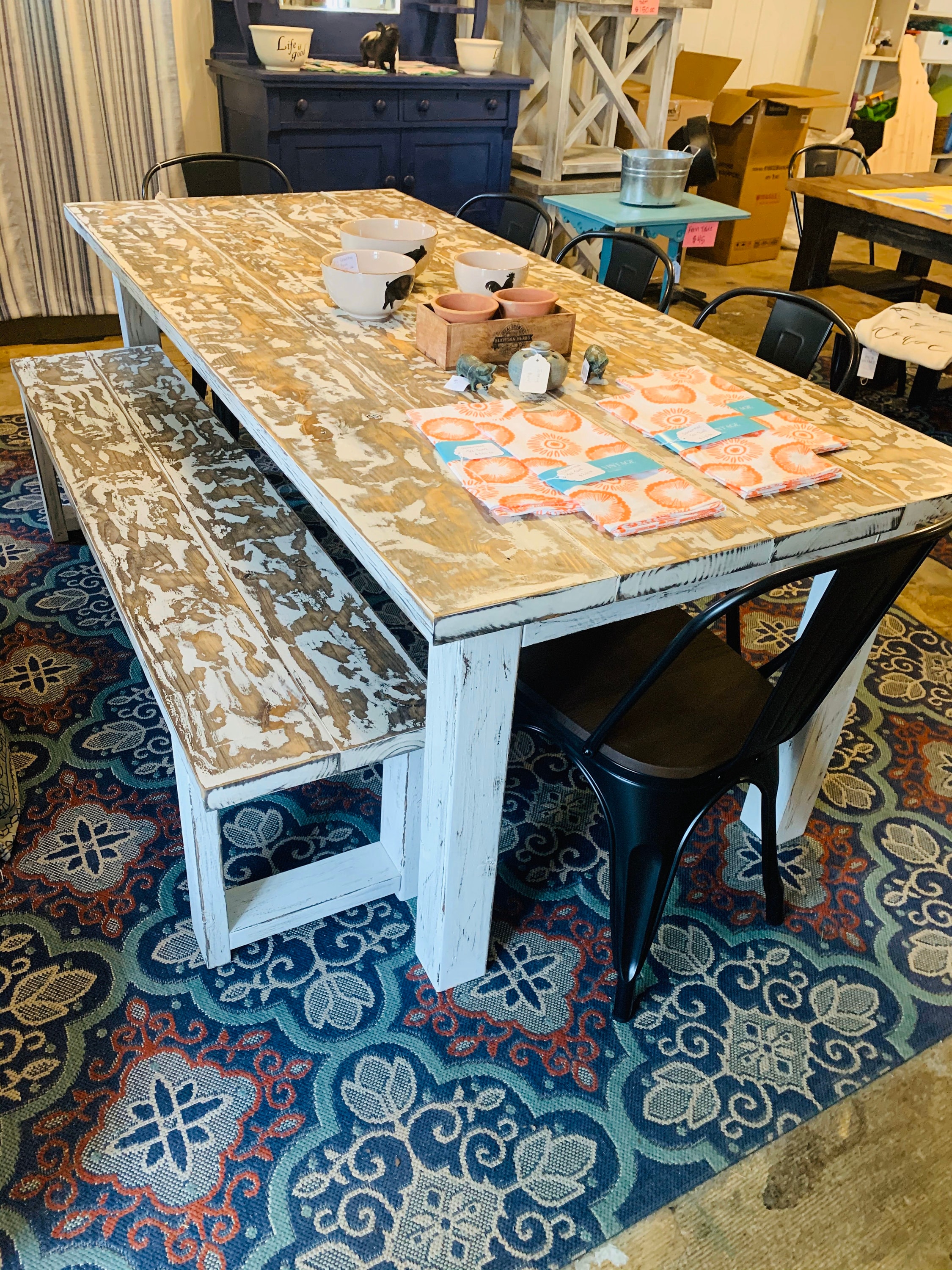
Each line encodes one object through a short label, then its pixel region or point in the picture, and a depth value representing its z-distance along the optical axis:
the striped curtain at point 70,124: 3.43
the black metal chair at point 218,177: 3.07
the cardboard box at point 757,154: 4.95
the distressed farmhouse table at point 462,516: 1.18
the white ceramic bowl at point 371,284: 1.86
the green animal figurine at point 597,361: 1.69
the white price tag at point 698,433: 1.51
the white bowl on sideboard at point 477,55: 3.78
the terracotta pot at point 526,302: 1.77
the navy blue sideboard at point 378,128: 3.47
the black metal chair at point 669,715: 1.26
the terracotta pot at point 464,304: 1.79
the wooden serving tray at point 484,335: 1.70
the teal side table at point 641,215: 3.51
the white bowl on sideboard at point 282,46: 3.37
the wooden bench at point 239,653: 1.36
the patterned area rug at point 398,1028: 1.28
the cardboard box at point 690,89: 4.74
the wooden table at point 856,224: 3.22
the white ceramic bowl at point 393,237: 2.04
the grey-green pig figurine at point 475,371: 1.61
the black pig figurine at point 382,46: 3.60
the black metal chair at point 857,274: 3.86
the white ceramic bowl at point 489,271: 1.88
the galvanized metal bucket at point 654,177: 3.53
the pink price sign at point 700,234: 3.58
